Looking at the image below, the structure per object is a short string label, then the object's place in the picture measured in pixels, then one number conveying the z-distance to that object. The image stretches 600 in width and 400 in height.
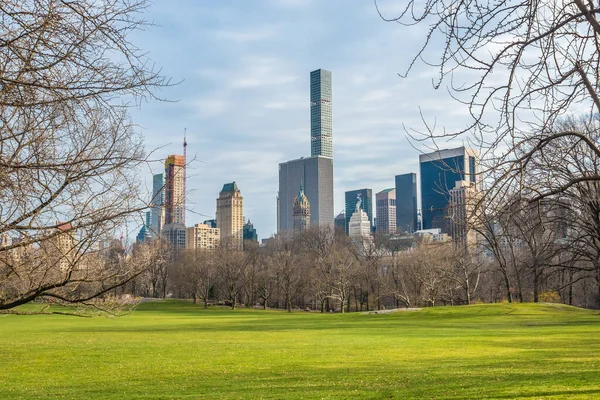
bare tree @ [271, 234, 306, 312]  80.67
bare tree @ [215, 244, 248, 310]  83.77
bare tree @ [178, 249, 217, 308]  86.50
